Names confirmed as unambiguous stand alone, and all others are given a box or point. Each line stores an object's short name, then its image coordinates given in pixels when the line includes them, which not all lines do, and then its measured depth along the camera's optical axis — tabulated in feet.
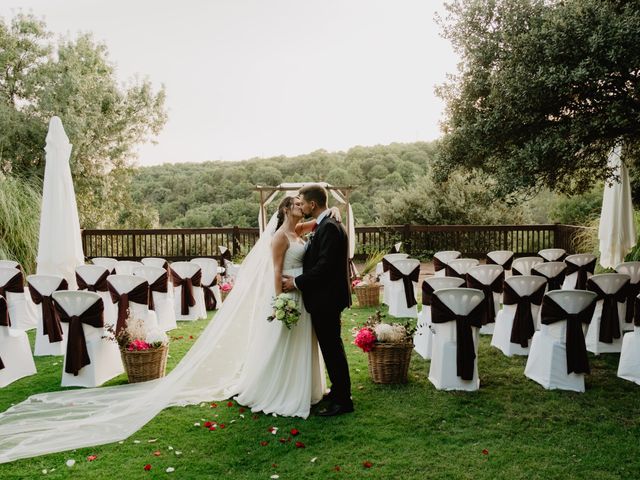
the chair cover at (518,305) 20.58
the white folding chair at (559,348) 17.06
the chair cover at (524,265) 26.53
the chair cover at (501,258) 29.19
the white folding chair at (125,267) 28.77
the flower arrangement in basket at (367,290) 32.02
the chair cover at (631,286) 21.91
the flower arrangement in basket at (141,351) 17.70
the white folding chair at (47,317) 22.49
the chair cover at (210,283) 31.04
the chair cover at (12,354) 18.66
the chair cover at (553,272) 24.11
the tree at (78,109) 57.00
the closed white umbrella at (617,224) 29.12
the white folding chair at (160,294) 25.98
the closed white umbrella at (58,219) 27.09
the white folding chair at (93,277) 23.98
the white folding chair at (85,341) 18.24
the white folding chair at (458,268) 25.89
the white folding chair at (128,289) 21.38
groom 14.46
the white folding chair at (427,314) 20.31
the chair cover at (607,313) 20.51
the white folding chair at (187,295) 28.60
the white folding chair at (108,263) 27.50
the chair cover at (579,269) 25.39
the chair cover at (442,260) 29.35
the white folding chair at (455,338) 17.19
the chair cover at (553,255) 29.63
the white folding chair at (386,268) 30.99
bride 14.25
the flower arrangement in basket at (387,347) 17.49
